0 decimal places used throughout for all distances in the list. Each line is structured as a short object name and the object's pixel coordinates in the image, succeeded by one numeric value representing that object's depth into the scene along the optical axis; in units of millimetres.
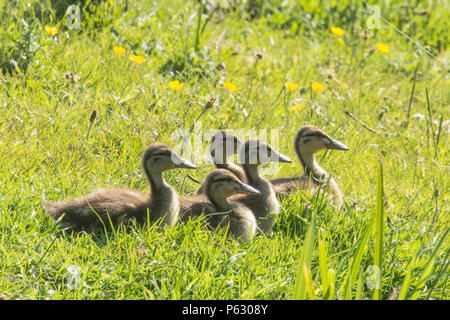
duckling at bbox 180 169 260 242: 8742
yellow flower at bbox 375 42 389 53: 16797
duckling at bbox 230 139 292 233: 9203
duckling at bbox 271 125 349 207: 10461
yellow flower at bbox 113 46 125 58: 12867
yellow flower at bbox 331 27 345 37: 16848
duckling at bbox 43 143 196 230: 8133
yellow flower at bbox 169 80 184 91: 11814
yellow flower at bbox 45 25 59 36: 12706
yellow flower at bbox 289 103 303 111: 13055
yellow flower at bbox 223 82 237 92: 12270
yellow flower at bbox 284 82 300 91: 12477
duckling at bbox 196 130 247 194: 10148
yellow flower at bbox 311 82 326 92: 13035
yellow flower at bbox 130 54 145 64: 12437
